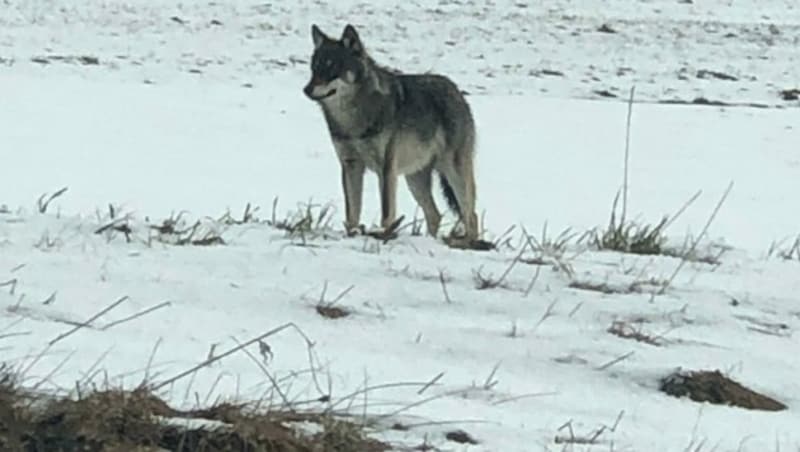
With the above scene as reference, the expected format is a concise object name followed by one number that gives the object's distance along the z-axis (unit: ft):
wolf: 58.85
